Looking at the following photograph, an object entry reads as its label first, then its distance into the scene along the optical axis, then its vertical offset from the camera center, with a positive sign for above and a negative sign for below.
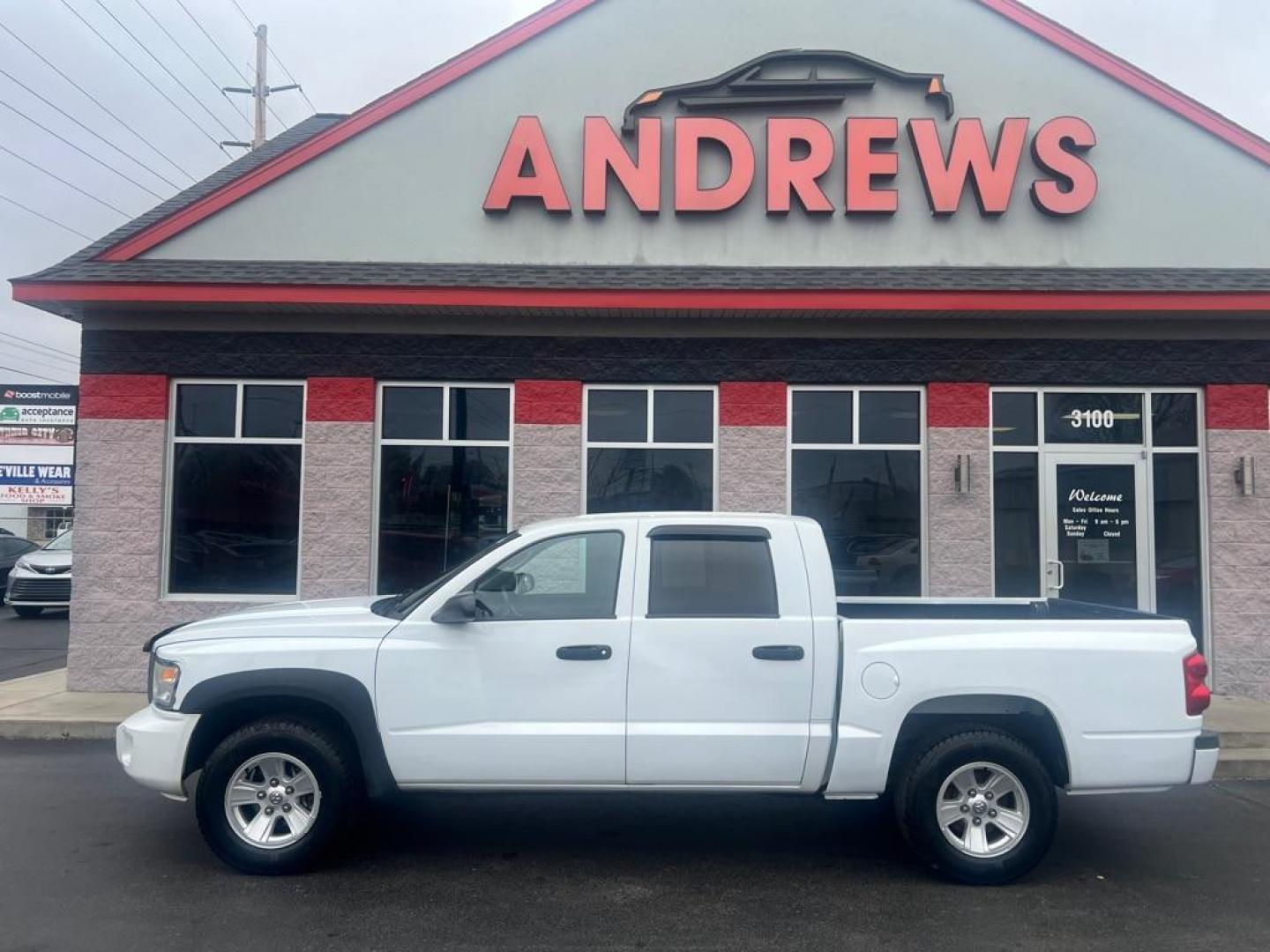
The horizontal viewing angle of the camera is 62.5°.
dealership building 10.52 +1.68
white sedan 18.38 -1.22
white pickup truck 5.43 -1.00
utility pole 24.39 +10.18
